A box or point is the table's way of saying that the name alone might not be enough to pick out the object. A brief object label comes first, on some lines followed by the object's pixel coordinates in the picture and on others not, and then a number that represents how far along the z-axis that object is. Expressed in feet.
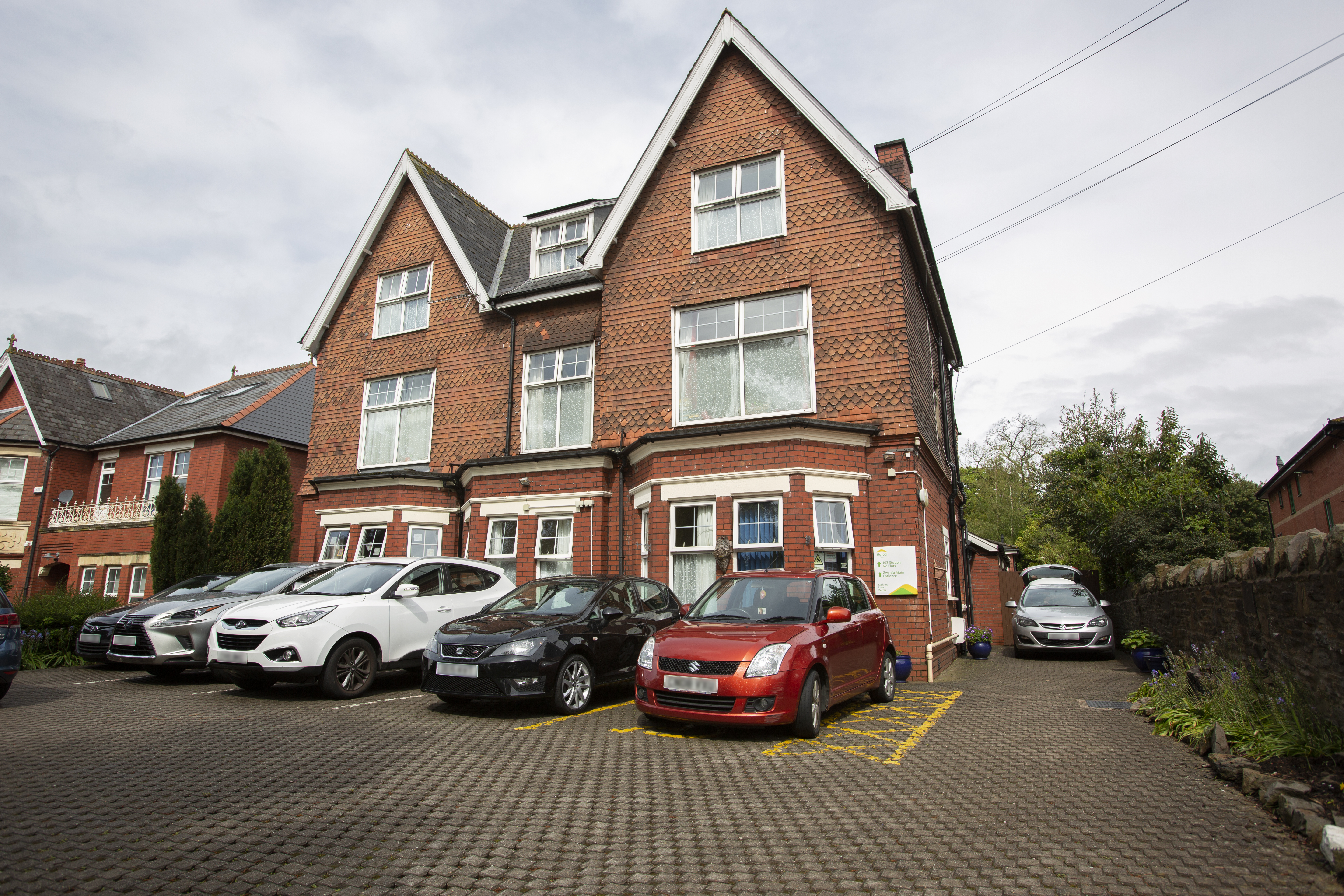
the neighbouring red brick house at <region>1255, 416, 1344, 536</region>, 74.38
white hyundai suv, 29.78
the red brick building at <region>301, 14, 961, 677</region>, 40.16
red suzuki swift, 22.48
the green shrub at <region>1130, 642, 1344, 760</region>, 18.53
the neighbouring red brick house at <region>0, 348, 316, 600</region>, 83.41
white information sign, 38.58
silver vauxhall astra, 50.03
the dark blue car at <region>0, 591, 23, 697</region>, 28.27
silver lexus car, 35.63
